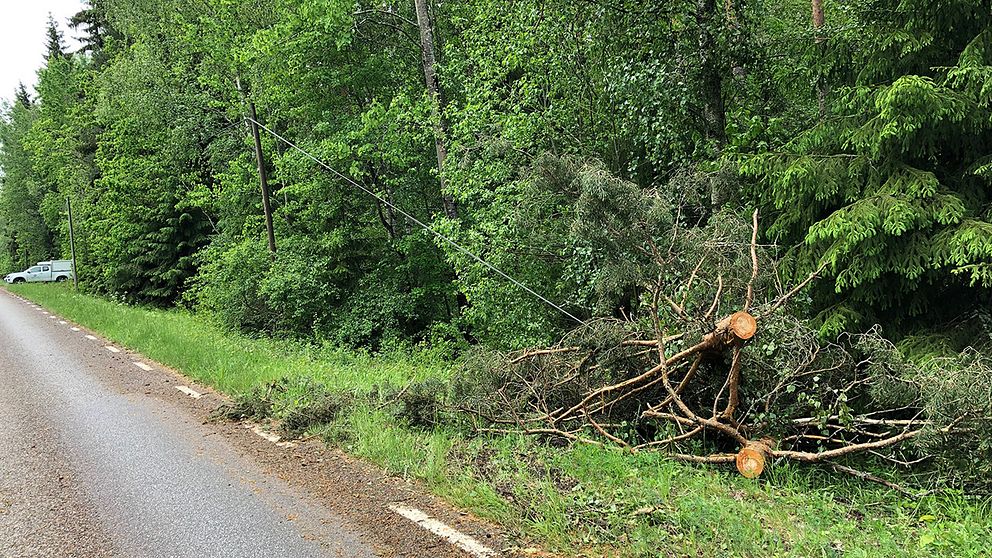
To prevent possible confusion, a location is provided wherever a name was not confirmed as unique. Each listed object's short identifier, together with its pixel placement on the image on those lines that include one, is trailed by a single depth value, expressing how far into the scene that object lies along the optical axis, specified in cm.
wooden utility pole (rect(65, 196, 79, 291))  3102
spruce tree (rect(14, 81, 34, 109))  5844
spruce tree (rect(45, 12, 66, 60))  5009
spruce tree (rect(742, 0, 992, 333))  584
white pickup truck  4897
